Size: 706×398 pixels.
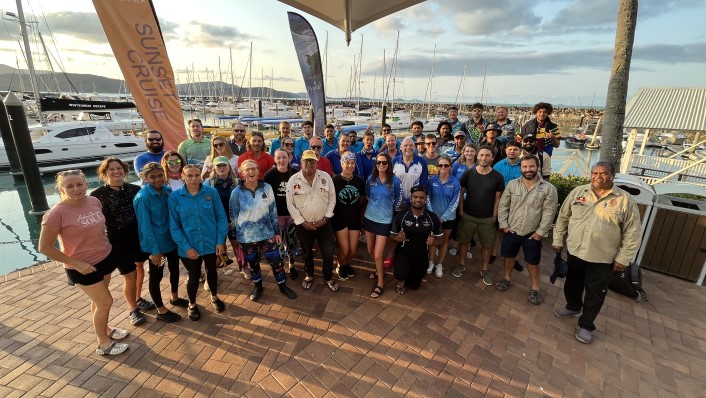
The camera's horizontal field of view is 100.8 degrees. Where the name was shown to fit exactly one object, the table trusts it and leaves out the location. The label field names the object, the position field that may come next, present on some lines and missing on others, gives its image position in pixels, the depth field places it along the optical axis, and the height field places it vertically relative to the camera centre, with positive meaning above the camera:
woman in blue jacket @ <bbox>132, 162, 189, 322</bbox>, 3.10 -1.26
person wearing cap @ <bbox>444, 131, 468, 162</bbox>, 5.27 -0.48
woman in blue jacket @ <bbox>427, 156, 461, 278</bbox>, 4.17 -1.07
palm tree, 4.94 +0.67
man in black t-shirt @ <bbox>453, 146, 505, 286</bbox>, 4.14 -1.22
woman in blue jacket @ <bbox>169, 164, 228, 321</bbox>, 3.16 -1.27
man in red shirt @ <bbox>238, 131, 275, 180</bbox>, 4.52 -0.69
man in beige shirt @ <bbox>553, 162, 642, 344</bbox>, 3.11 -1.21
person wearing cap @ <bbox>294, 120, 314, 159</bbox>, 6.05 -0.58
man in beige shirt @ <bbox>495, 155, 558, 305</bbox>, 3.76 -1.22
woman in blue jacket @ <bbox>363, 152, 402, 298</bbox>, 3.91 -1.18
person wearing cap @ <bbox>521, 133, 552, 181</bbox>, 4.57 -0.51
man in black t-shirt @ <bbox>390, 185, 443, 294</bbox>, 3.80 -1.52
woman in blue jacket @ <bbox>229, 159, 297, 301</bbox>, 3.56 -1.29
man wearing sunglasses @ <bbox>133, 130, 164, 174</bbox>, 4.02 -0.61
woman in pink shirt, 2.50 -1.22
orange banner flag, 4.57 +0.71
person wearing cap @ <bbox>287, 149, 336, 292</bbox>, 3.78 -1.12
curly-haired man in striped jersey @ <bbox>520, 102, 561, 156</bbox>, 5.18 -0.13
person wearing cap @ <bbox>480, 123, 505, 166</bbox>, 5.16 -0.38
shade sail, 4.50 +1.62
